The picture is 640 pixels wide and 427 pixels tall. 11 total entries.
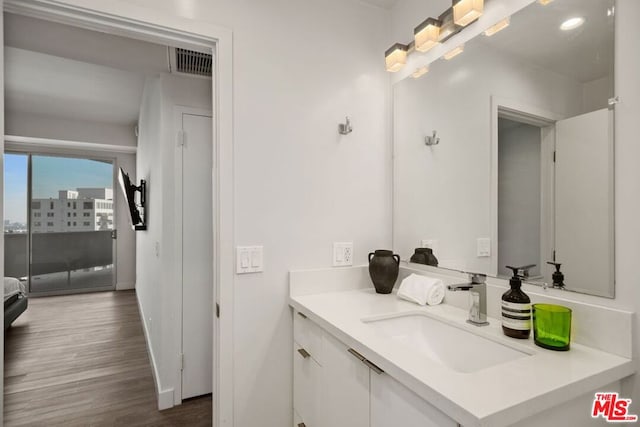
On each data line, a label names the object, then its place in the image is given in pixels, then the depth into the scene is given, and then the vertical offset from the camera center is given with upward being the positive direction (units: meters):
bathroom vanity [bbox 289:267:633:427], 0.76 -0.44
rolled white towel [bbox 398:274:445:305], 1.47 -0.37
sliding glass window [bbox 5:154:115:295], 5.40 -0.25
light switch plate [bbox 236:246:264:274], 1.50 -0.23
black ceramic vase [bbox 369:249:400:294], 1.65 -0.30
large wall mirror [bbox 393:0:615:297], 1.04 +0.25
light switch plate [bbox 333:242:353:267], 1.74 -0.23
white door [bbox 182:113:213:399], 2.37 -0.34
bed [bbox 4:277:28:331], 3.40 -1.01
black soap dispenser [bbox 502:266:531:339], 1.06 -0.34
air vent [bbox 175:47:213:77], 2.14 +1.03
